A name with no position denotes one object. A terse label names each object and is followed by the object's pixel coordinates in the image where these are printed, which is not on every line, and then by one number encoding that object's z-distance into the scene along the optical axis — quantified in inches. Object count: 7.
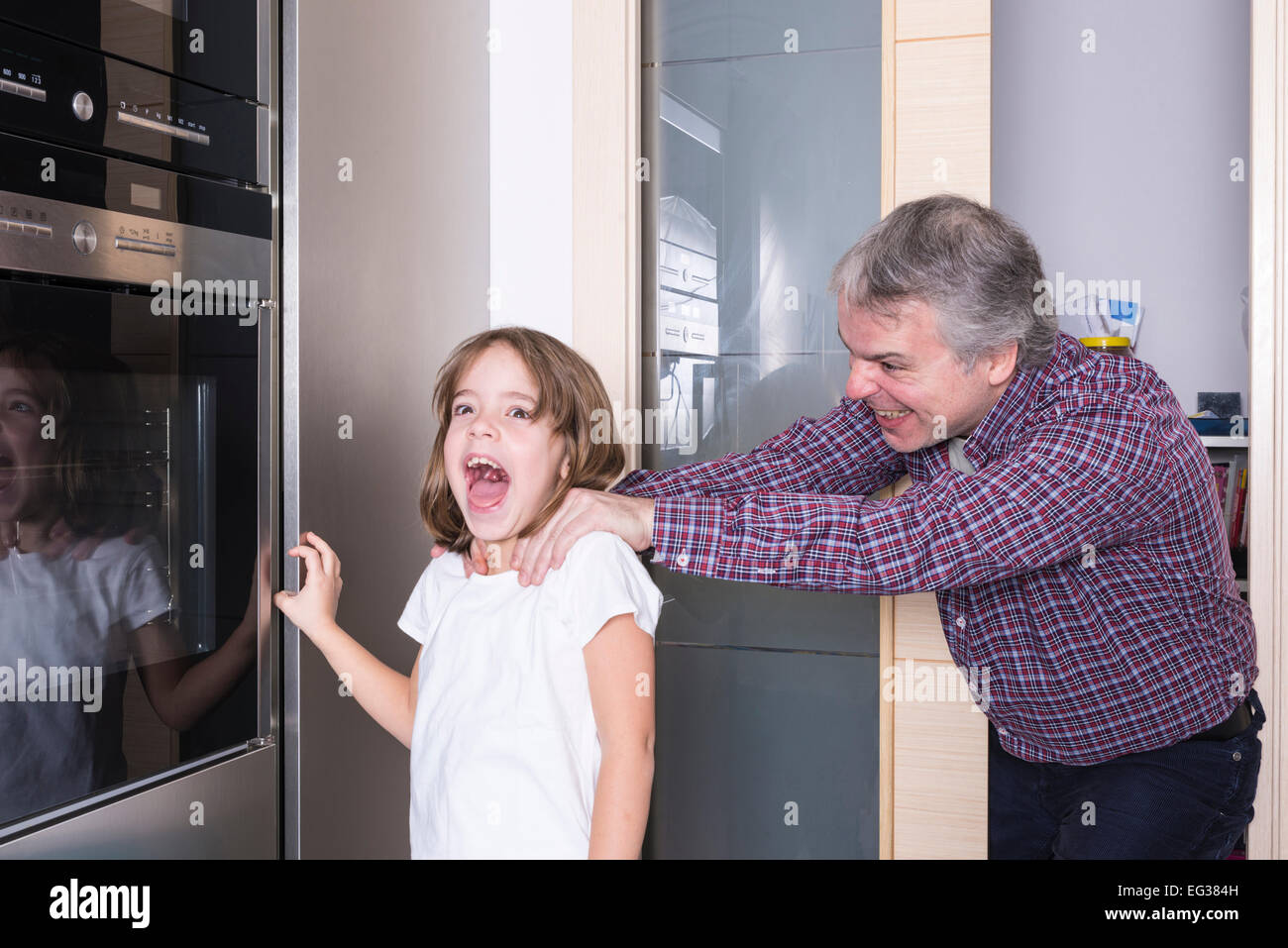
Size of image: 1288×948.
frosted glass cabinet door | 69.9
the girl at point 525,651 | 46.3
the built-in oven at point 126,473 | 46.5
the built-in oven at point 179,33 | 47.8
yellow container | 103.4
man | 49.6
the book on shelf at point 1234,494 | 98.4
